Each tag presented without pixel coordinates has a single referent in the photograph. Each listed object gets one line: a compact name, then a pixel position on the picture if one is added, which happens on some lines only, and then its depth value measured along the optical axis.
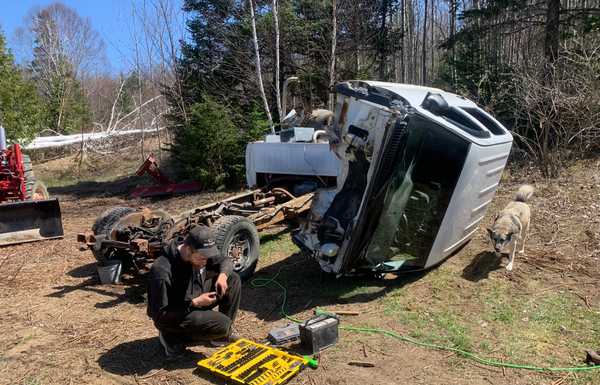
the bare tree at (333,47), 13.97
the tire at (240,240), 5.87
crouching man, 4.06
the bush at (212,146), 13.50
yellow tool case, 3.79
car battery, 4.33
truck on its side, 5.19
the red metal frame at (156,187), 13.91
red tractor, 8.62
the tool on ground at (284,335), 4.48
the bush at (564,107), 9.73
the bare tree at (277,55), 12.98
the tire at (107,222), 6.27
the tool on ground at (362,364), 4.18
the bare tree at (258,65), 12.88
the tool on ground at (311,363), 4.13
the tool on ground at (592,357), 4.05
